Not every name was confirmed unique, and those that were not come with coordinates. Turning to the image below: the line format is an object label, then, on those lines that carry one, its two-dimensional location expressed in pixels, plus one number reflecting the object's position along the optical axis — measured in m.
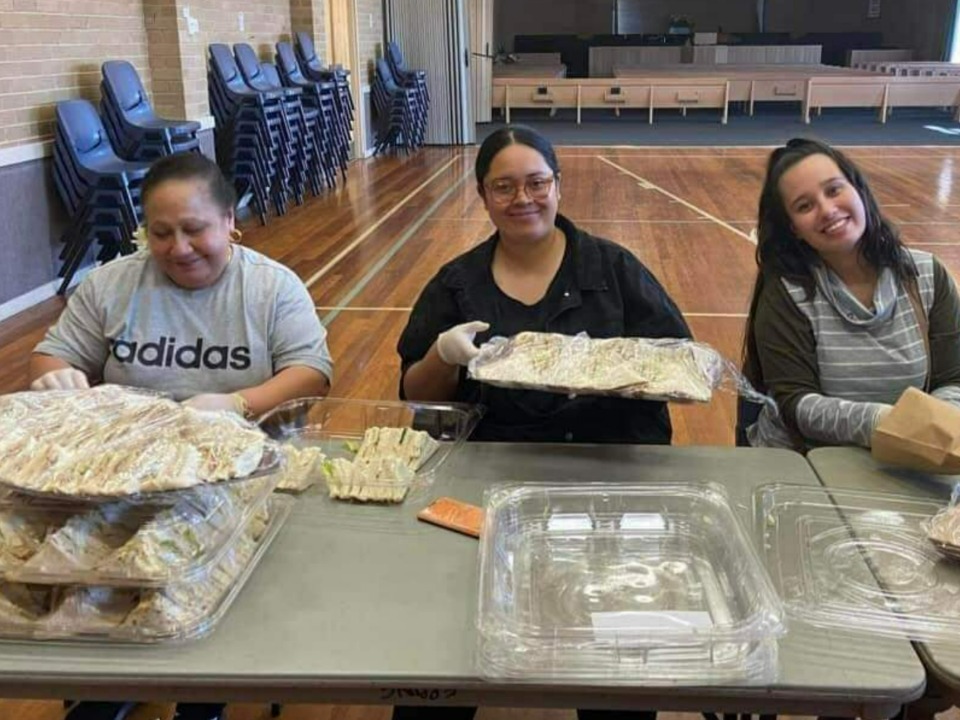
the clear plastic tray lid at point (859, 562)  1.07
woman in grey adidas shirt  1.82
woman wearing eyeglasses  1.75
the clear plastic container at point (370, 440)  1.39
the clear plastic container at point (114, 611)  1.05
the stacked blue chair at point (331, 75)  8.55
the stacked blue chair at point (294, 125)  7.09
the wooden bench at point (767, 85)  13.20
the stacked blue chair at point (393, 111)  10.59
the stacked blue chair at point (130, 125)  5.13
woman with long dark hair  1.76
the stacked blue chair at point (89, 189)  4.68
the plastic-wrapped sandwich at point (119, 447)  1.08
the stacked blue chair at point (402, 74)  10.98
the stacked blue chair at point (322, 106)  7.87
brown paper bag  1.33
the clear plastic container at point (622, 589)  0.98
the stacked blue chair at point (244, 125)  6.59
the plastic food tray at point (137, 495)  1.07
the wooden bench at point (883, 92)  12.66
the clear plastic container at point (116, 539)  1.05
